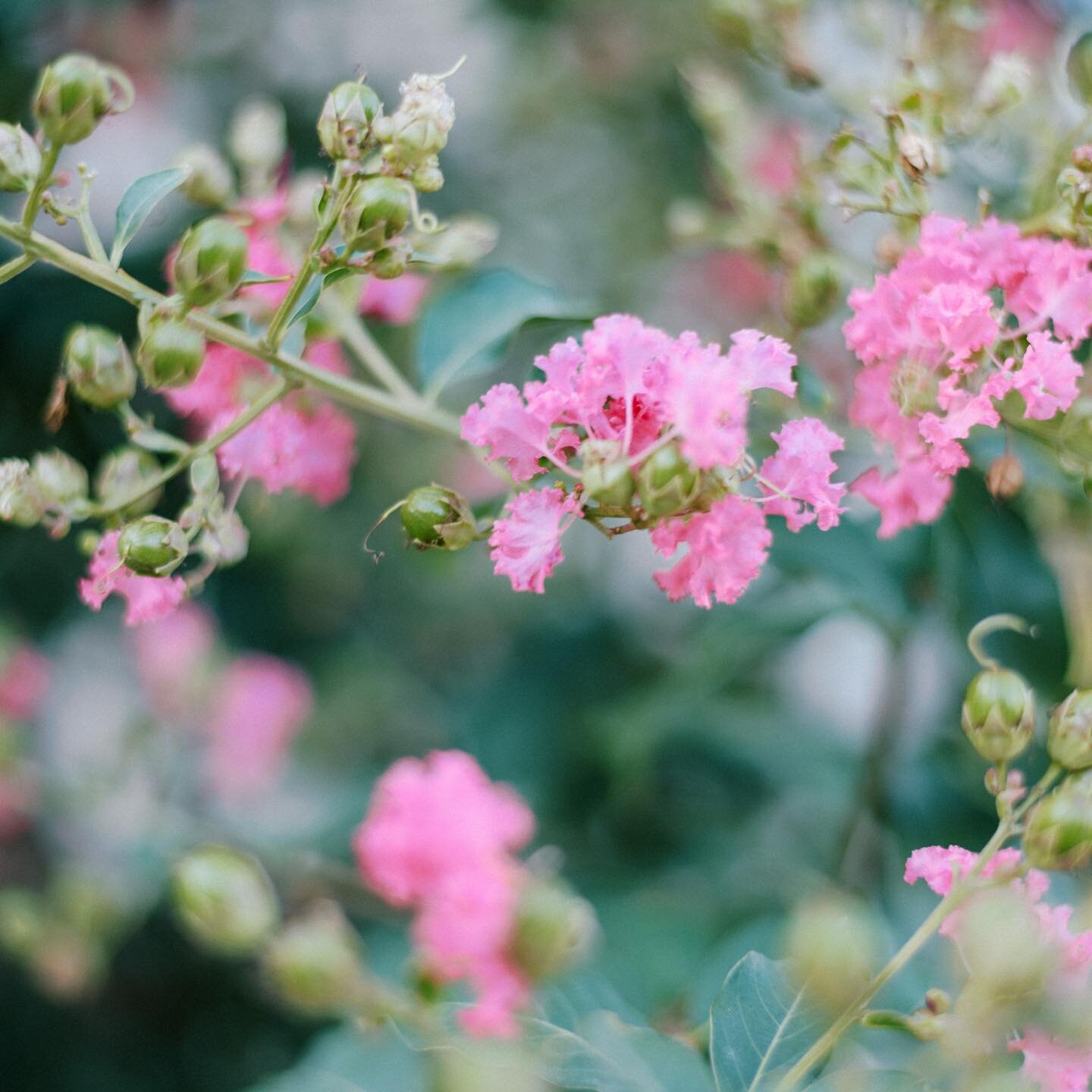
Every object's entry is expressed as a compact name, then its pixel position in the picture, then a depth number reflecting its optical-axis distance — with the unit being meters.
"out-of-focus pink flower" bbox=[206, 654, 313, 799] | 0.80
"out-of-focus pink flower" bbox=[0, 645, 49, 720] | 0.73
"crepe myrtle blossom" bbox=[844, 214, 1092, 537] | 0.50
